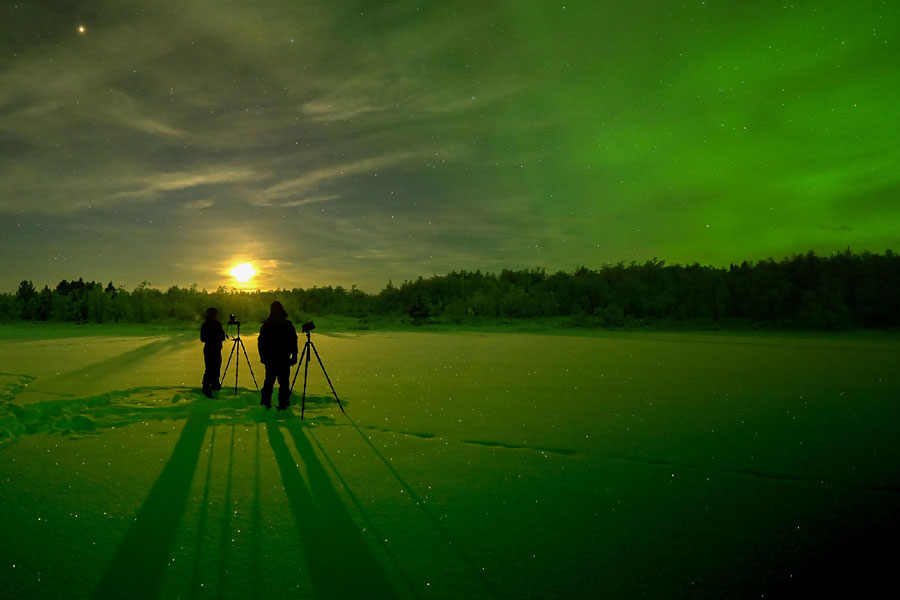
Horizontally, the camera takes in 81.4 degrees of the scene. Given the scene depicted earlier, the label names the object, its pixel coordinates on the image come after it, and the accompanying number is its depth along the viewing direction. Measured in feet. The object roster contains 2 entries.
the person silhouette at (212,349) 33.53
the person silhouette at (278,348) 28.53
